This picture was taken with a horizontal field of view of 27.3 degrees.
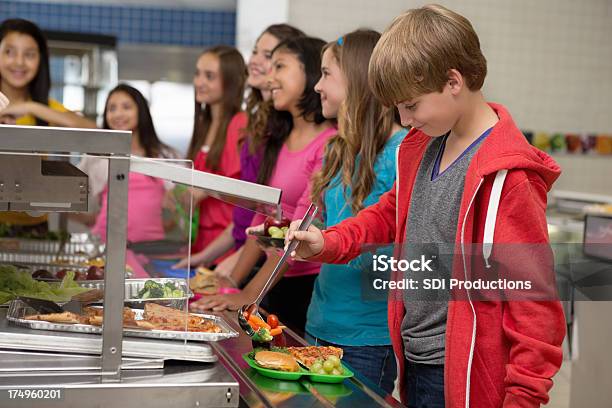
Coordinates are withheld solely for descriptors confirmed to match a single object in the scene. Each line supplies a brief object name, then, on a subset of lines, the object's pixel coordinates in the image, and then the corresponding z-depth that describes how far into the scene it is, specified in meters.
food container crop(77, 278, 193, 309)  2.72
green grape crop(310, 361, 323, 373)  2.74
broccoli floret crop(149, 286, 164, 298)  2.83
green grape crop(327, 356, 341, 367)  2.75
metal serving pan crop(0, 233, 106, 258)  4.49
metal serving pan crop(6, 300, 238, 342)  2.60
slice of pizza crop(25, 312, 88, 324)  2.63
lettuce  2.86
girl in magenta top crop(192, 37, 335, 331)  4.17
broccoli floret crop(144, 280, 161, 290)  2.90
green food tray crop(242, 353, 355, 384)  2.73
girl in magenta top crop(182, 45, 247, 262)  5.54
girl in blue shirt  3.54
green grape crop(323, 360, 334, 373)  2.74
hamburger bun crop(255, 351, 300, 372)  2.74
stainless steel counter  2.47
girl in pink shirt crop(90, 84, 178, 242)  5.29
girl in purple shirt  4.57
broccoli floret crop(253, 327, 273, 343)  2.97
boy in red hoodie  2.68
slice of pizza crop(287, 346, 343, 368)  2.82
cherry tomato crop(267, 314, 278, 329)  3.10
